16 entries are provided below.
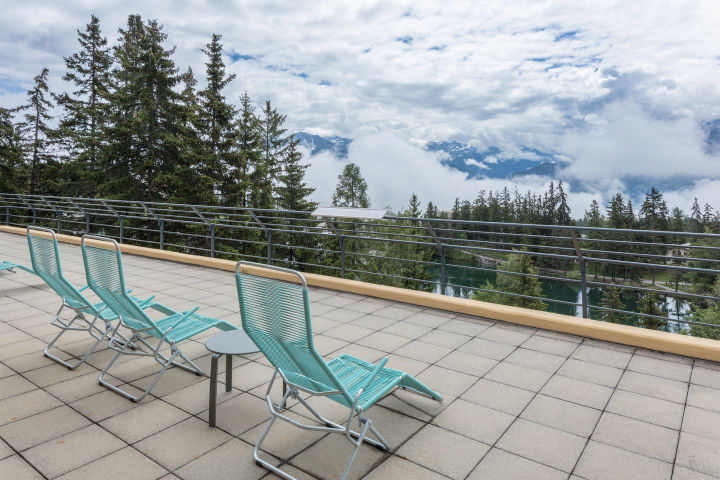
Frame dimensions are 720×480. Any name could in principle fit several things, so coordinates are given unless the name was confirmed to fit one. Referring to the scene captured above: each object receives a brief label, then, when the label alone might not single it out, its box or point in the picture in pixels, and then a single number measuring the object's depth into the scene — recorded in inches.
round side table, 91.7
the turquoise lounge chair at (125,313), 104.0
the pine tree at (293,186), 1282.0
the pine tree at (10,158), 890.1
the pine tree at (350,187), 2487.7
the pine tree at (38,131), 938.7
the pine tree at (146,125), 767.7
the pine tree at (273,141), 1283.2
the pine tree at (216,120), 866.8
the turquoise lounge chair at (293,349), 71.0
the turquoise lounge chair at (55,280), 119.2
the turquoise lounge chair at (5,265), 210.0
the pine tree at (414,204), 2305.6
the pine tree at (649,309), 1487.6
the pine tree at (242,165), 899.4
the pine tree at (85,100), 874.8
